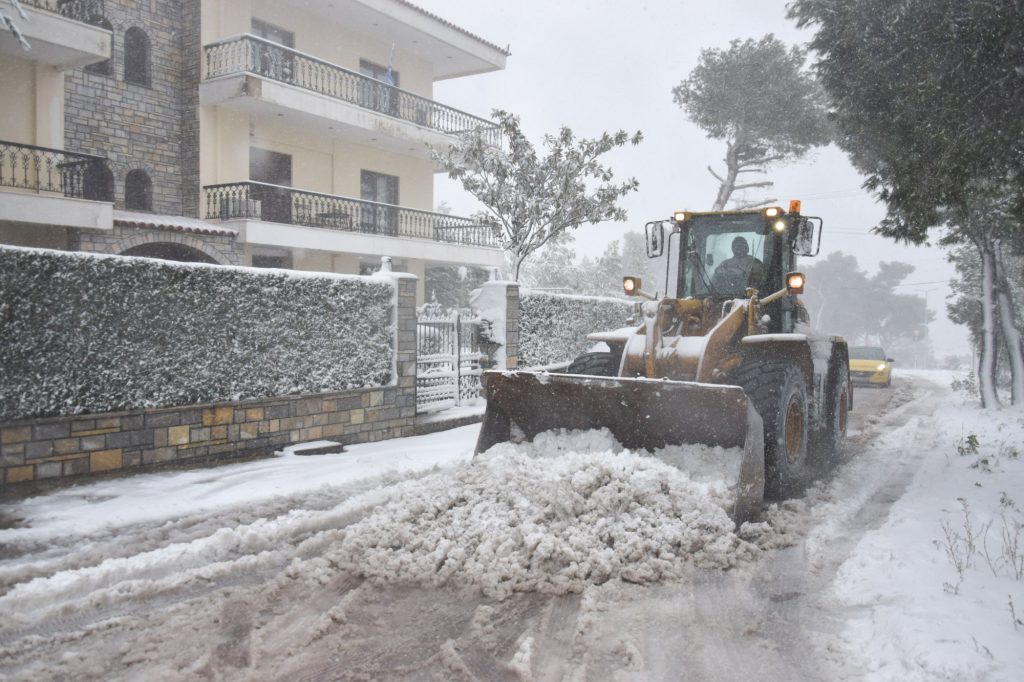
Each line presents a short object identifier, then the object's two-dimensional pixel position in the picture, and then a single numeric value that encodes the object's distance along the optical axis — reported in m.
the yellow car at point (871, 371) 18.44
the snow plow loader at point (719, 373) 5.35
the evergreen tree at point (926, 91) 5.49
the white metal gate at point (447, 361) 9.63
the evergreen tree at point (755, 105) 20.83
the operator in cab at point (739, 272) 6.99
